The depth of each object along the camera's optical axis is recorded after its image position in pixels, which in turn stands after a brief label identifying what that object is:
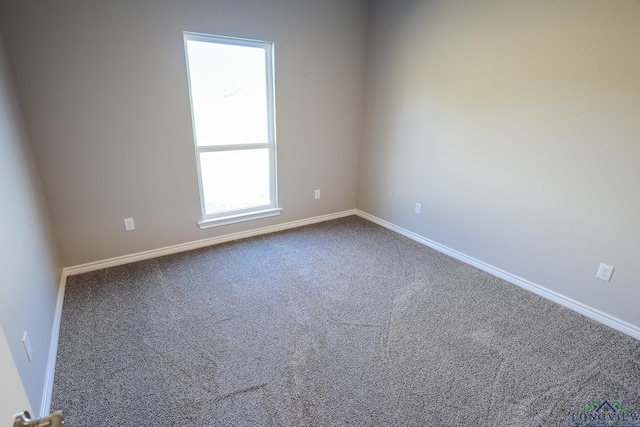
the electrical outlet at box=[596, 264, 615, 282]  2.12
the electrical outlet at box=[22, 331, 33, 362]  1.40
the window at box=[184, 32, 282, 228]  2.86
